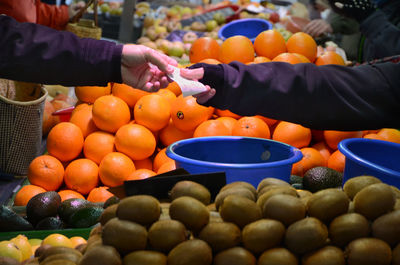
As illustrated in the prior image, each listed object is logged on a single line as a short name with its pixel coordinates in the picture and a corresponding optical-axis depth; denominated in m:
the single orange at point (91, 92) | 2.49
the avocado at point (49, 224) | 1.64
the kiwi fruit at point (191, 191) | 1.02
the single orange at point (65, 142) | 2.20
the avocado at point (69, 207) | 1.71
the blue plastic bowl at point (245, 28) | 3.83
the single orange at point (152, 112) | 2.15
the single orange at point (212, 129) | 2.01
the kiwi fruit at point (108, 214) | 0.98
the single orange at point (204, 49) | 2.65
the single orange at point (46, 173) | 2.14
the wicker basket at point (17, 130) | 2.92
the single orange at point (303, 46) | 2.65
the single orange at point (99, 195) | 2.03
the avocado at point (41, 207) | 1.69
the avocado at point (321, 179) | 1.75
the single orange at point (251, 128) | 1.98
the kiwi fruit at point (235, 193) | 1.01
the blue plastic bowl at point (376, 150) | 1.72
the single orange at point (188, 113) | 2.10
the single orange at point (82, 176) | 2.13
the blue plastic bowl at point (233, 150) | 1.73
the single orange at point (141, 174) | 2.00
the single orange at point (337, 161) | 1.97
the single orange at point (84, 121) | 2.33
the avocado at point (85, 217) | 1.64
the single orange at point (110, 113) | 2.20
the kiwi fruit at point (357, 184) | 1.01
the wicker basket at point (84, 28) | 4.28
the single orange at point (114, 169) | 2.08
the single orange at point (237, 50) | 2.57
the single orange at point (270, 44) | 2.67
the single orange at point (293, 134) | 2.05
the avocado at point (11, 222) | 1.62
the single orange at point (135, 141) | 2.12
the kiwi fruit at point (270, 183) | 1.10
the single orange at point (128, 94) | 2.29
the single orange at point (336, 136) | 2.06
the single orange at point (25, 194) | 2.02
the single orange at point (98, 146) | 2.21
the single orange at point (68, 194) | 2.06
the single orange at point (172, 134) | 2.23
